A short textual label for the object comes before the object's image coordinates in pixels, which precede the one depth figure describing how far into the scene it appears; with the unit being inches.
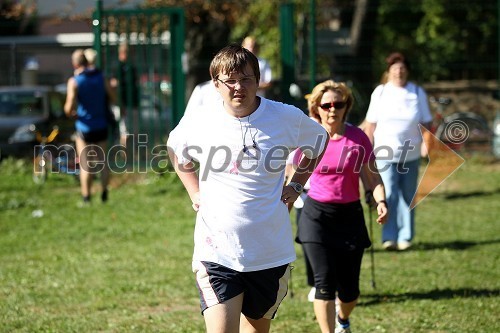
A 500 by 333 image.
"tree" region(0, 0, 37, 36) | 885.5
